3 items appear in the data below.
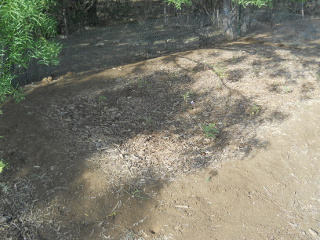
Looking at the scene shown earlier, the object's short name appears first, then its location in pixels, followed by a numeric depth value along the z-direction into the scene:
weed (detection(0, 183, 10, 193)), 3.71
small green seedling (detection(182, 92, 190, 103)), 6.03
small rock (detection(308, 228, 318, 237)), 3.34
